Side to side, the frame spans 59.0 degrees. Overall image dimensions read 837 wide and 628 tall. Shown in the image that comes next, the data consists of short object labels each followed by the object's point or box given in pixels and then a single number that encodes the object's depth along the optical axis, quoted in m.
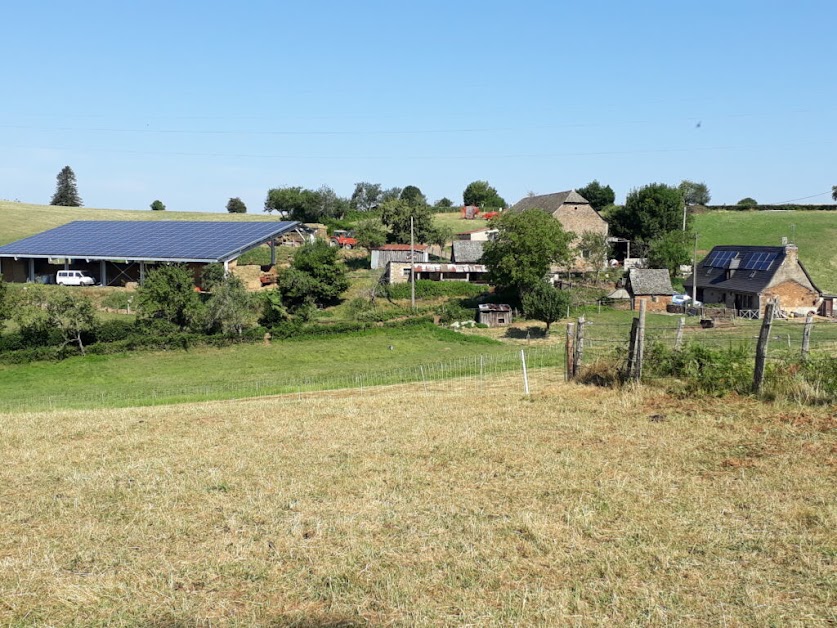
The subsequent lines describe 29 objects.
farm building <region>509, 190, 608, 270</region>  70.00
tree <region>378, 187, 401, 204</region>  116.30
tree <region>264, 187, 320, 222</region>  95.88
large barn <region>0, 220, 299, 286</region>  55.34
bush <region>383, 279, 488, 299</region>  52.19
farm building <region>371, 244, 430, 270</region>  61.33
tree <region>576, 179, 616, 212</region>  96.62
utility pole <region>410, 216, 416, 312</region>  50.14
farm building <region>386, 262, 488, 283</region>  55.56
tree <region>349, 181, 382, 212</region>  115.19
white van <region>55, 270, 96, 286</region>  56.06
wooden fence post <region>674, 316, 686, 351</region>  17.61
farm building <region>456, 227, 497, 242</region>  75.31
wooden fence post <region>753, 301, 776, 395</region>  14.97
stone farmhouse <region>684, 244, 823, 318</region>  48.50
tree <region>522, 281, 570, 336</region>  43.22
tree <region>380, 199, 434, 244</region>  70.81
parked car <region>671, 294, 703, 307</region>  52.31
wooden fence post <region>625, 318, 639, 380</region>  17.11
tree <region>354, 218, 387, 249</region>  66.81
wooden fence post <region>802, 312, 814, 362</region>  17.03
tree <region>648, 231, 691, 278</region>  62.41
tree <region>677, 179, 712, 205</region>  113.31
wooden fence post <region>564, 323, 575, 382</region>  19.66
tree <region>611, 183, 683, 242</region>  74.50
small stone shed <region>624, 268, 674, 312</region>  52.06
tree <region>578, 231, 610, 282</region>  62.59
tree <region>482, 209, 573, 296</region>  49.06
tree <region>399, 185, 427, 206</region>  121.24
